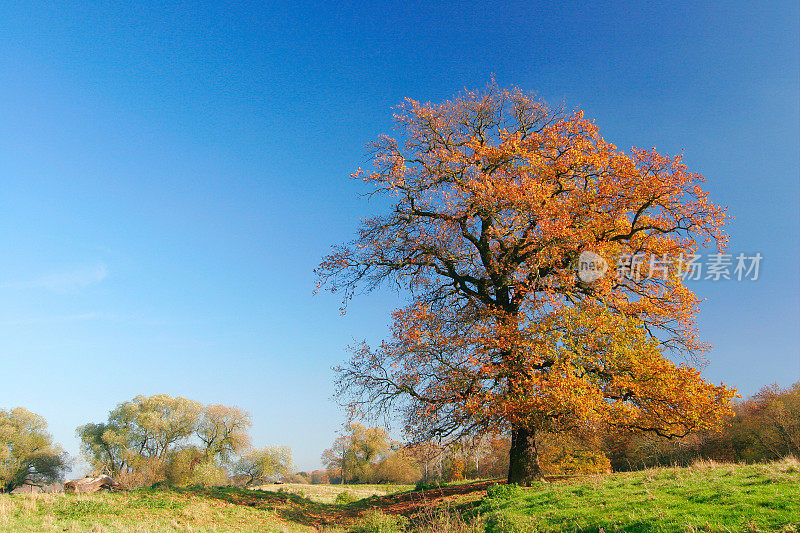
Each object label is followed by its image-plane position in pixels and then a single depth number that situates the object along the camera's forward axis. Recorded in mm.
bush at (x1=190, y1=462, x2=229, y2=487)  47188
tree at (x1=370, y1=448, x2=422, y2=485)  58875
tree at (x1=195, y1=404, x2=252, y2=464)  58531
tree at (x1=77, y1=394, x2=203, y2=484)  54969
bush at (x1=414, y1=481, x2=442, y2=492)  22797
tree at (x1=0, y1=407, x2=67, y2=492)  51062
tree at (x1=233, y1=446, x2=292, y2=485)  62625
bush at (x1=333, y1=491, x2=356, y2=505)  24442
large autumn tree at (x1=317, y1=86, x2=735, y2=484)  14547
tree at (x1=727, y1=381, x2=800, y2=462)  39406
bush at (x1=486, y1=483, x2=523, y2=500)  14506
